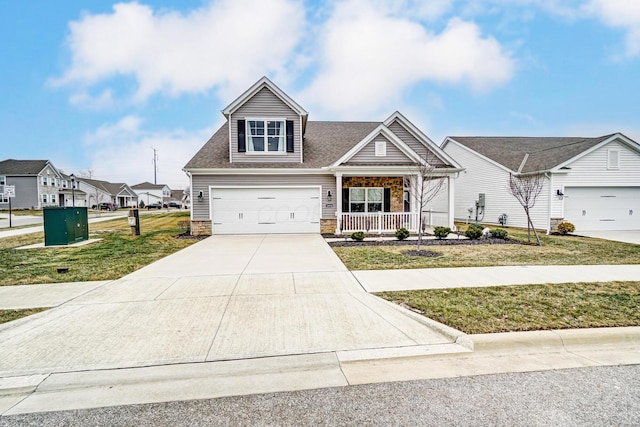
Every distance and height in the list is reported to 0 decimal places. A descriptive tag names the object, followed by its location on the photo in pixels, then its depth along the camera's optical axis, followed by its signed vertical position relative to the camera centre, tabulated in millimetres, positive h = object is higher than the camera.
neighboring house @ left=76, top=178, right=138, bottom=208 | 58750 +2177
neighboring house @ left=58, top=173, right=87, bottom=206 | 52500 +1671
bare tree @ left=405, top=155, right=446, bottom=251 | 14169 +1094
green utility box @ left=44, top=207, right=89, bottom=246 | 11953 -865
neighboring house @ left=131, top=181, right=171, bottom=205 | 84250 +2959
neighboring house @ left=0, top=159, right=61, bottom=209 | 45156 +3392
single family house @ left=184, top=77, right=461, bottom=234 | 14492 +1317
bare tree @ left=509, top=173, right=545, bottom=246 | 13041 +1064
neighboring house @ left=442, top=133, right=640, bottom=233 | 15727 +701
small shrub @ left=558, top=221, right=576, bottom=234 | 14797 -1411
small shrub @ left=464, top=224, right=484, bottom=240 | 12438 -1350
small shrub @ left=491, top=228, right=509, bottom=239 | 12773 -1442
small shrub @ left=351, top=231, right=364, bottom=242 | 12156 -1397
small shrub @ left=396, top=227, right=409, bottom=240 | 12477 -1366
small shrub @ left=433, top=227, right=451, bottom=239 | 12359 -1292
